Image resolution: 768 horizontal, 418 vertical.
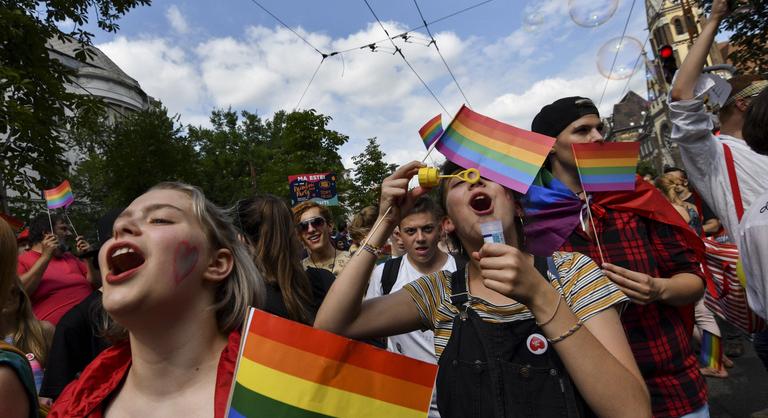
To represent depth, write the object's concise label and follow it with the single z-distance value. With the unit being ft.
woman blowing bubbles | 4.22
